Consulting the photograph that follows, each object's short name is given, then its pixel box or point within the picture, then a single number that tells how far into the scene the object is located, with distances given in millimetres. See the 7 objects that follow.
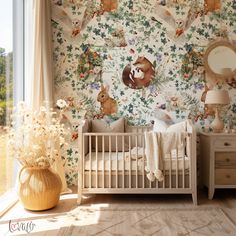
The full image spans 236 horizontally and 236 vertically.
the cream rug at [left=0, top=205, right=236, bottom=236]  2373
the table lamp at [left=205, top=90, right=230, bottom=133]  3439
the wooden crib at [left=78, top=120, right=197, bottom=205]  3068
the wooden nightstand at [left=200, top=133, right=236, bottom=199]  3230
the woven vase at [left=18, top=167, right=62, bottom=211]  2789
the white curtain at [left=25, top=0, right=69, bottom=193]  3297
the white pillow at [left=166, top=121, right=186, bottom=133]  3361
